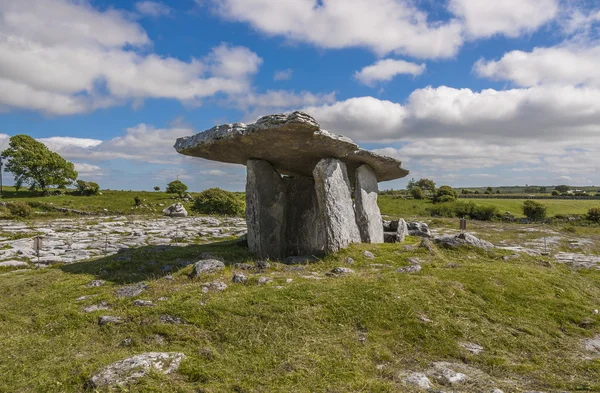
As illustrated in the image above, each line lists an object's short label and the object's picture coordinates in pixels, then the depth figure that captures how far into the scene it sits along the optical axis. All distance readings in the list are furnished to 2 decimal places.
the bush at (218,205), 39.88
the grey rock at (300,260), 11.41
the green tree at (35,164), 49.12
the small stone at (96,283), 9.17
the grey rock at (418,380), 4.99
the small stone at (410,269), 9.75
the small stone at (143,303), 7.52
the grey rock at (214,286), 8.26
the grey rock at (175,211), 35.50
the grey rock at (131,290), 8.23
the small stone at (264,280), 8.70
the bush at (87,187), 50.00
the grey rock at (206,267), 9.42
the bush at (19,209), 28.82
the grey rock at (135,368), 4.81
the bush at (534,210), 37.75
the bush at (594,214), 34.38
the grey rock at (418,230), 19.02
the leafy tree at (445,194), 47.00
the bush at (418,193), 53.38
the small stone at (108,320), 6.77
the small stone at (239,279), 8.79
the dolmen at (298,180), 11.03
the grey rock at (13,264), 12.27
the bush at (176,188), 53.95
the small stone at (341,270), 9.74
